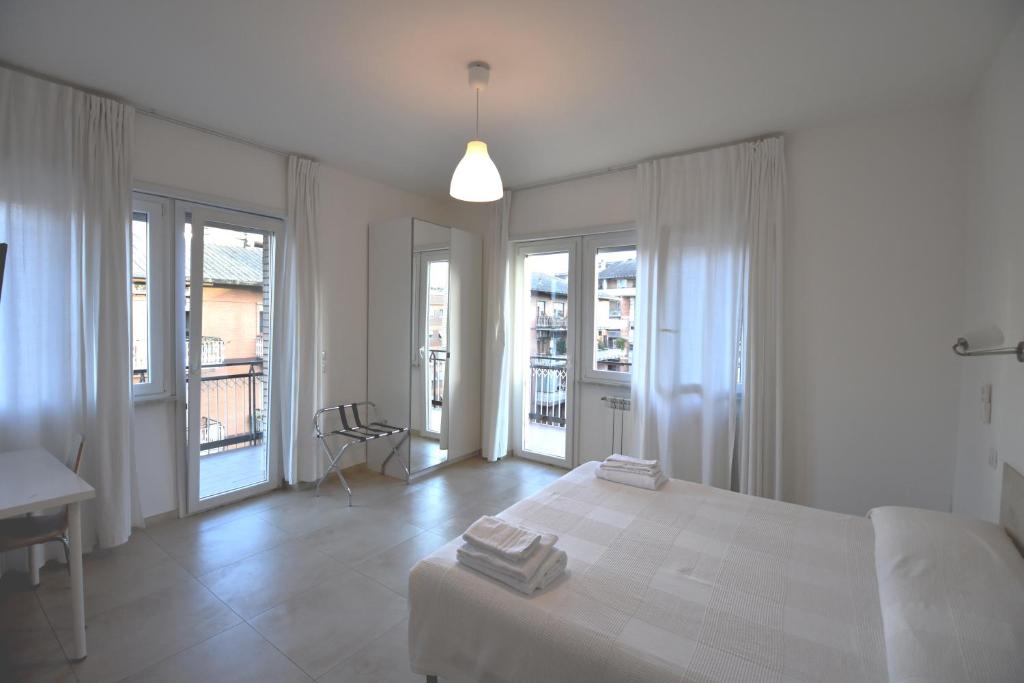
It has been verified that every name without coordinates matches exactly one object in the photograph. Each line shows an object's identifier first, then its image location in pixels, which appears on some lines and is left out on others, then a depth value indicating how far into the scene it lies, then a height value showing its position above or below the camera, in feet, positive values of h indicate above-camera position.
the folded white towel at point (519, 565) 4.89 -2.55
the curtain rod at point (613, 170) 10.63 +4.71
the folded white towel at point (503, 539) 5.02 -2.41
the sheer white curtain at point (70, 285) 7.98 +0.84
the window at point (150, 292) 9.79 +0.85
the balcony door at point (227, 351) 10.55 -0.49
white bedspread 4.03 -2.82
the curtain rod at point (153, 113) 8.04 +4.61
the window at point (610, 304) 13.25 +0.95
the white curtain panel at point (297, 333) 11.94 -0.02
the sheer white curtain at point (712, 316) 10.35 +0.50
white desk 5.83 -2.20
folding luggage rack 12.35 -2.82
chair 6.56 -3.03
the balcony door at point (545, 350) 14.37 -0.50
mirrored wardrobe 13.35 -0.11
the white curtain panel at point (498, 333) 14.84 +0.03
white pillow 3.45 -2.37
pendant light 7.66 +2.76
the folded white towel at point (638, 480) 7.84 -2.55
